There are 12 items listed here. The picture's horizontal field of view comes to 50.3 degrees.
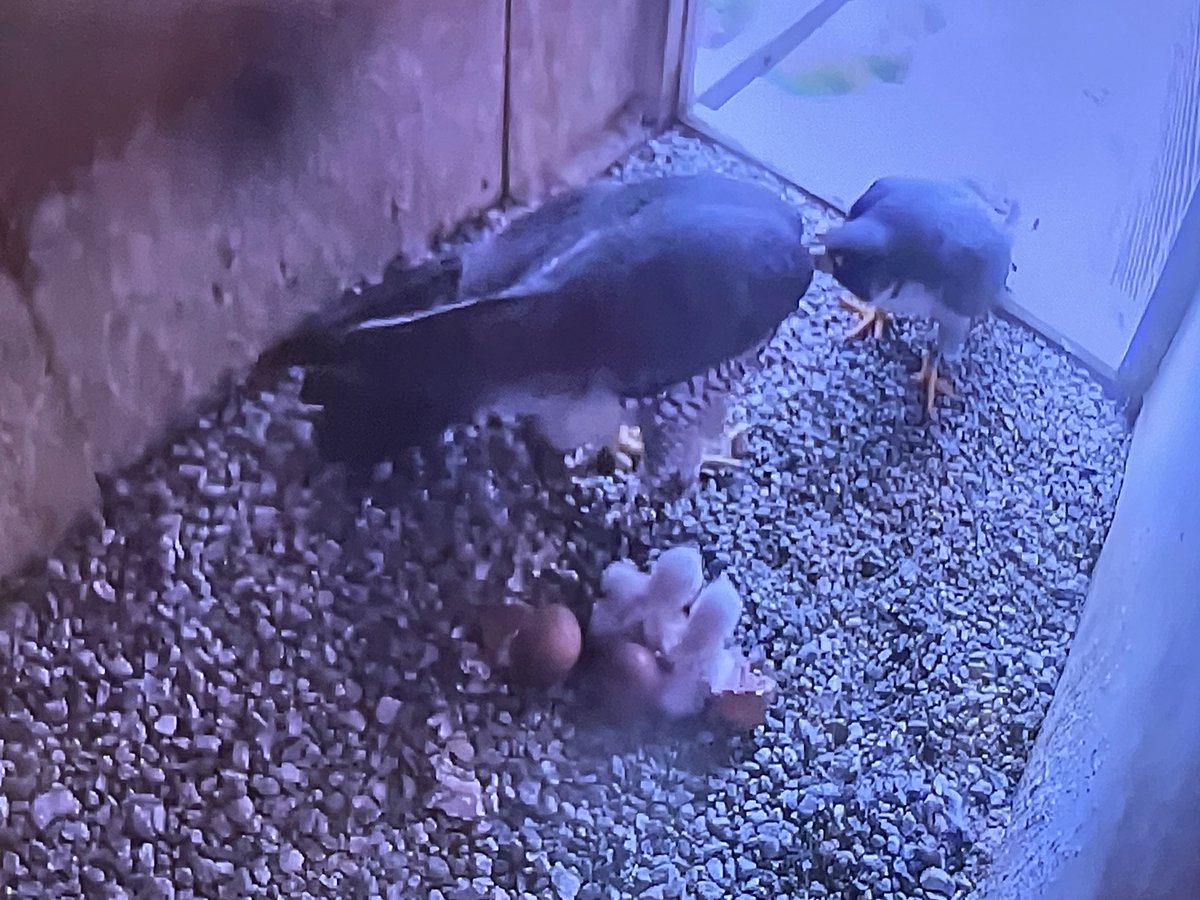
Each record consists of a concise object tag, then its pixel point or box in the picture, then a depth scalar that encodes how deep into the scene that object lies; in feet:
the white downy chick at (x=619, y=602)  3.05
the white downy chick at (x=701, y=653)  3.05
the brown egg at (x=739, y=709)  3.05
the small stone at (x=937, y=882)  2.94
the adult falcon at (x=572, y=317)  2.59
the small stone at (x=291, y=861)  2.88
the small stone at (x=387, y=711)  3.05
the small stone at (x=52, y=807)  2.95
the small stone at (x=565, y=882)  2.87
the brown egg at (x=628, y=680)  3.01
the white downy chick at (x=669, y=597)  3.05
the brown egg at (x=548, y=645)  3.00
